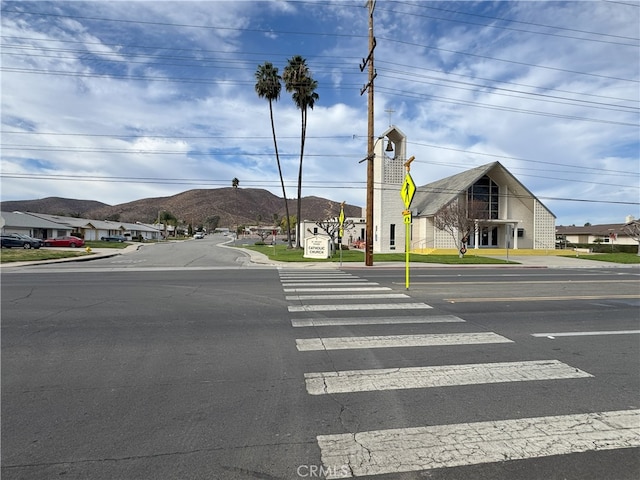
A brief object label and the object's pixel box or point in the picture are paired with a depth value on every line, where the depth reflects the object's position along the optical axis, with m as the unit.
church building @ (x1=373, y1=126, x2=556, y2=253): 35.62
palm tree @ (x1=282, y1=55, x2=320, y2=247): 39.50
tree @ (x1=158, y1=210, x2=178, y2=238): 107.31
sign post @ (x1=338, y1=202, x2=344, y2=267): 24.29
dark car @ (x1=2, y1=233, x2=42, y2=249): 39.45
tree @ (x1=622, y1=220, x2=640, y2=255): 37.40
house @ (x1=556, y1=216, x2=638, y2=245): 68.58
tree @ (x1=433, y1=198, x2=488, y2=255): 31.72
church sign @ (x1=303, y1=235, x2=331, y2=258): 28.41
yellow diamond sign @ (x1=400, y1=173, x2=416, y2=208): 11.77
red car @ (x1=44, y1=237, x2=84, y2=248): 46.28
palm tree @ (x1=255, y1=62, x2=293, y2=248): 41.50
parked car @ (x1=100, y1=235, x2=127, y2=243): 68.10
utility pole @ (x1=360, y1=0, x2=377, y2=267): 21.39
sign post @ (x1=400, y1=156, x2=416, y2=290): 11.79
